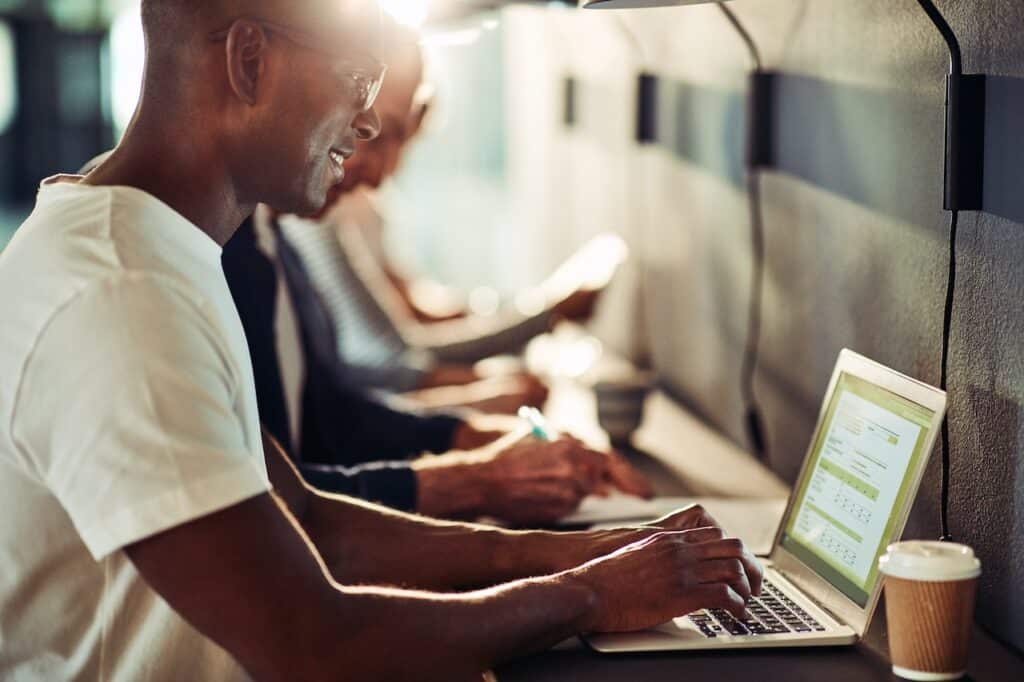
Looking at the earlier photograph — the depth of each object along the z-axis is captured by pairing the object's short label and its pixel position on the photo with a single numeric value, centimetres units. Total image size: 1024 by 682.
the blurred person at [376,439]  173
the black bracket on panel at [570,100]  375
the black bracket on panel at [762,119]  196
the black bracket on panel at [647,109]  280
